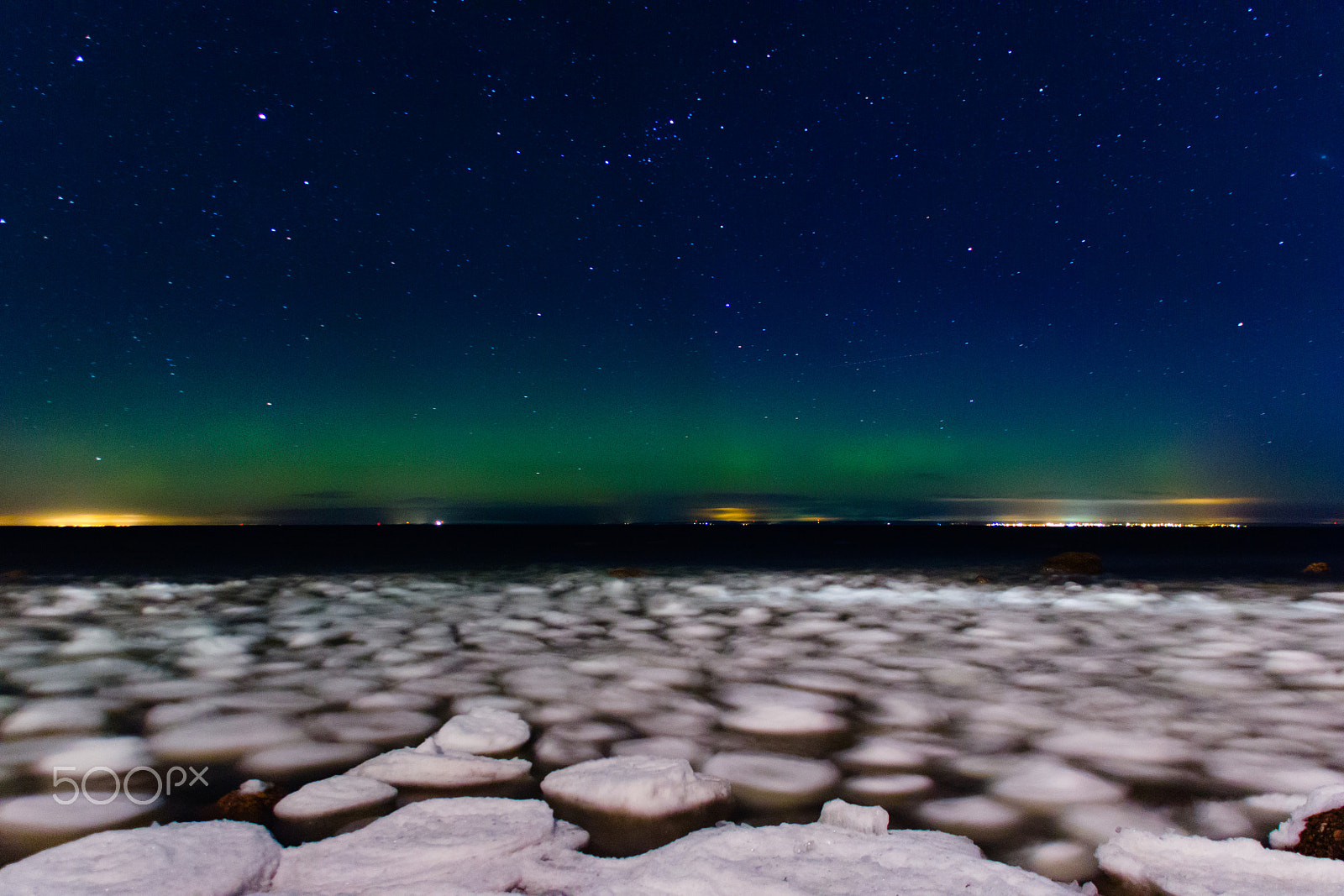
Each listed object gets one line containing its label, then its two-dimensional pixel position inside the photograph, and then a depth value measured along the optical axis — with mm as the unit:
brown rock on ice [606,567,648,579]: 7457
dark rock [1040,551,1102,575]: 7970
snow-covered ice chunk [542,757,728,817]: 1540
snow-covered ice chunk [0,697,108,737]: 2045
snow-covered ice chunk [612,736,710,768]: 1872
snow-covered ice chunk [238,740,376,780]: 1755
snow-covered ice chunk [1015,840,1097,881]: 1280
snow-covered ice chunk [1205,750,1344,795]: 1640
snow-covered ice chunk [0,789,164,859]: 1370
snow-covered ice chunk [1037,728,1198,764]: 1839
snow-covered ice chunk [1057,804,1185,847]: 1425
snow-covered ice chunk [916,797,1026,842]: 1436
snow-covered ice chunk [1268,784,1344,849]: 1306
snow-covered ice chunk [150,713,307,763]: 1871
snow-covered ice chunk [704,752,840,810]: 1611
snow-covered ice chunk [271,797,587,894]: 1202
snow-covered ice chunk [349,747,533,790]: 1680
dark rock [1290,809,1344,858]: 1228
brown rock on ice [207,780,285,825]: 1491
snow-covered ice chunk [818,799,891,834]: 1406
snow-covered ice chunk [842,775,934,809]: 1597
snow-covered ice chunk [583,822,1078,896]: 1167
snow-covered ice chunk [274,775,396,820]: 1497
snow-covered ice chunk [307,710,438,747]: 2020
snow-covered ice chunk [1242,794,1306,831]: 1465
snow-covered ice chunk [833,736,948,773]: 1804
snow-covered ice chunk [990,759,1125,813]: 1567
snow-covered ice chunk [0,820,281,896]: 1146
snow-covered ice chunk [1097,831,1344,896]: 1181
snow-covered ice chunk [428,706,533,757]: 1881
